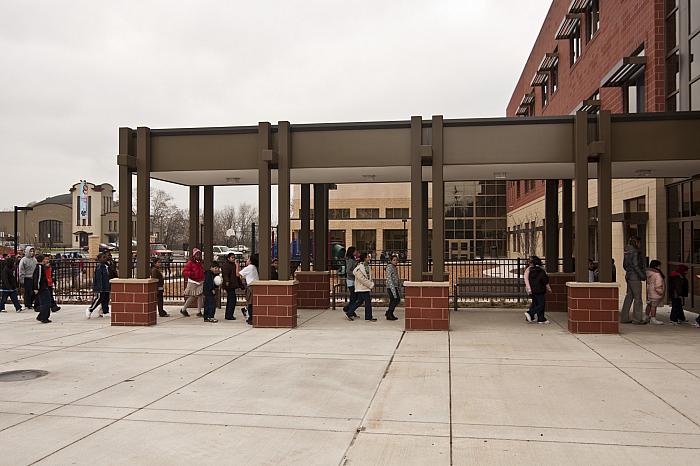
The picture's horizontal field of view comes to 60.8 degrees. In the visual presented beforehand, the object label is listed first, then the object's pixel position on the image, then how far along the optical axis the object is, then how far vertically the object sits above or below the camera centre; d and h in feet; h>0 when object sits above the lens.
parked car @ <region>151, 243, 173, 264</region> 182.37 -1.73
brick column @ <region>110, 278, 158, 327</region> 43.70 -4.19
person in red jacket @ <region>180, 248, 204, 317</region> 48.19 -2.64
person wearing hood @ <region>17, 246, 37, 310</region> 48.78 -1.84
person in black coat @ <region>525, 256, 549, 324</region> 43.88 -3.44
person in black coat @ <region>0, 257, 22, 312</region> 54.24 -3.52
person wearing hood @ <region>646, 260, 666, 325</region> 42.55 -3.25
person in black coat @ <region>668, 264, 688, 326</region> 42.06 -3.51
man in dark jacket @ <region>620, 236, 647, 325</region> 41.81 -2.64
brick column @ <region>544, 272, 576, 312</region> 51.75 -4.50
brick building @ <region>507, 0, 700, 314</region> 49.70 +16.43
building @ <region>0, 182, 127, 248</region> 314.55 +13.44
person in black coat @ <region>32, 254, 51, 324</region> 46.42 -3.20
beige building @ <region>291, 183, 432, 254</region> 202.90 +10.71
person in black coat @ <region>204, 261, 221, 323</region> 45.32 -3.88
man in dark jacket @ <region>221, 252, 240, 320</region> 45.85 -2.59
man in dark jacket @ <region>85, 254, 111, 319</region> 49.08 -3.23
